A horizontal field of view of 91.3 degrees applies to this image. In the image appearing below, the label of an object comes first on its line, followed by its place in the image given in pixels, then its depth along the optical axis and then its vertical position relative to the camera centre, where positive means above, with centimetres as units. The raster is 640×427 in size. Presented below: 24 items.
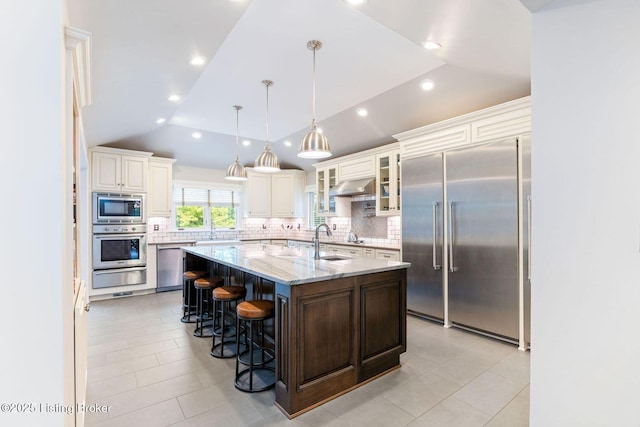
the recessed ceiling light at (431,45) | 280 +152
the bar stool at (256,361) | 248 -135
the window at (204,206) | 669 +16
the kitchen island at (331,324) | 219 -87
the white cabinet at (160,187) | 589 +50
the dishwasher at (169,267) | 581 -102
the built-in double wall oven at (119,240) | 511 -45
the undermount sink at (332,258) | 333 -49
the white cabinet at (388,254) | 462 -64
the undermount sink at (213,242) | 607 -58
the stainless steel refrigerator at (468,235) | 332 -28
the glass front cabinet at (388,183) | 485 +46
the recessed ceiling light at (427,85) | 365 +150
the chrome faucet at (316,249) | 324 -38
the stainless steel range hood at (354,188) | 518 +42
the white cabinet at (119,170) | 517 +75
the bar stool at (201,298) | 364 -105
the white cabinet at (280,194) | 730 +45
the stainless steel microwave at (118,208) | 512 +9
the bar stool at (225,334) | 307 -121
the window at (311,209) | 748 +8
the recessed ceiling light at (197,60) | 289 +144
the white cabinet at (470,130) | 328 +98
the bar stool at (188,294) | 413 -114
